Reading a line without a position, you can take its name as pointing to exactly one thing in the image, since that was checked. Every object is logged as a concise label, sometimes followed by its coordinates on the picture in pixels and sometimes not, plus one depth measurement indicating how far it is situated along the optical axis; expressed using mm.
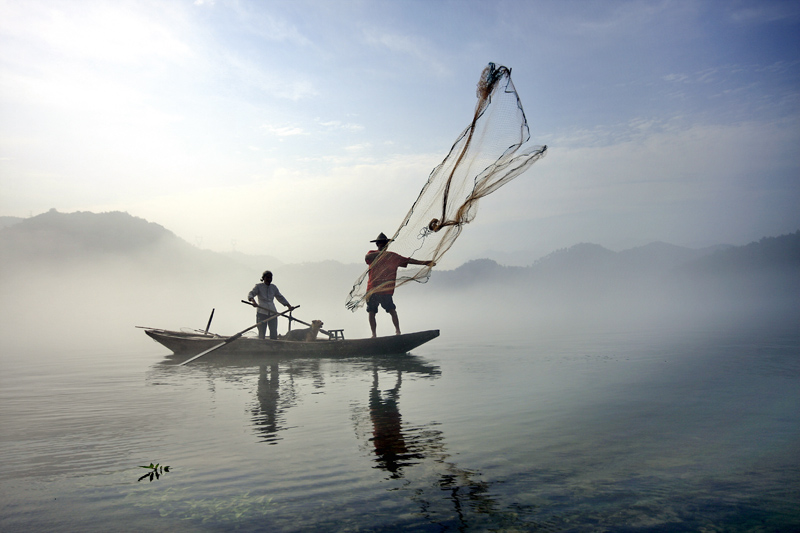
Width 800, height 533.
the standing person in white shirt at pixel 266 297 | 16078
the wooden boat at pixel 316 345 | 15742
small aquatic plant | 5471
